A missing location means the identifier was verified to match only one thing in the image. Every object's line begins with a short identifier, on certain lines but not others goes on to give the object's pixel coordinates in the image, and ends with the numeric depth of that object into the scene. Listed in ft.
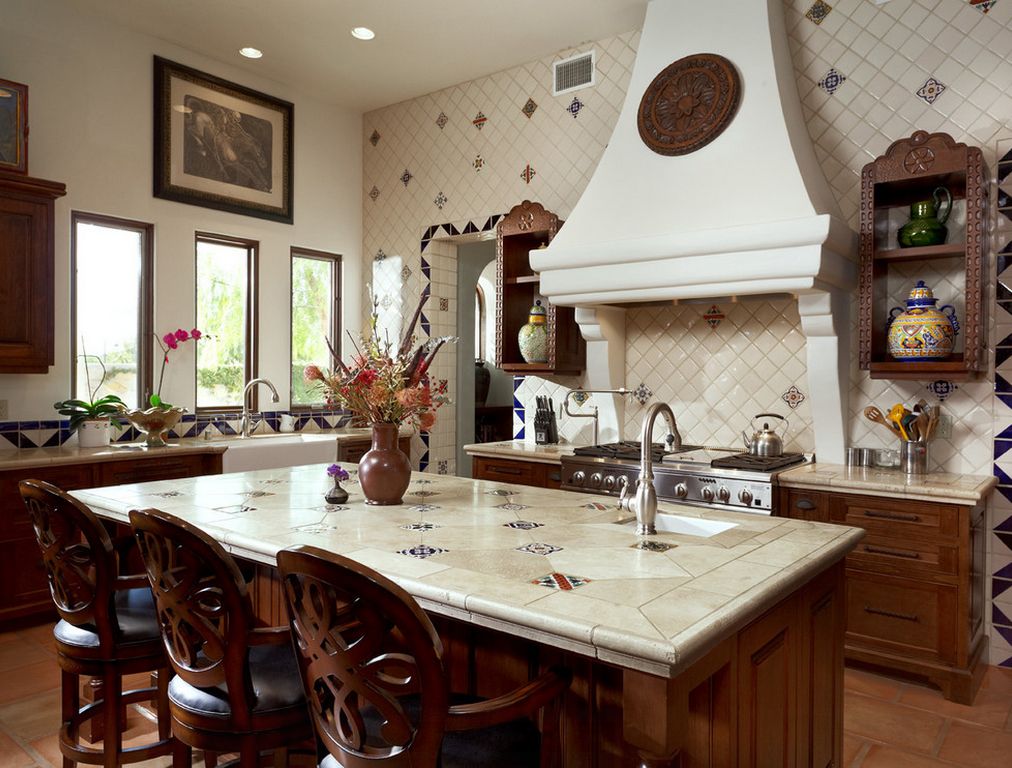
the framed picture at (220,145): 16.44
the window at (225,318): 17.48
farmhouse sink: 15.26
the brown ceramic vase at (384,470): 8.44
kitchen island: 4.48
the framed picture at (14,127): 12.91
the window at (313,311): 19.54
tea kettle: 12.88
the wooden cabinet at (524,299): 15.64
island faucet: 6.84
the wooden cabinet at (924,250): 10.79
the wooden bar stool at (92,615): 6.79
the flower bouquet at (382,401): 8.41
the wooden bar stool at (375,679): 4.32
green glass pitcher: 11.53
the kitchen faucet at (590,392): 15.17
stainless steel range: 11.60
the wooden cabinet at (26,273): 13.01
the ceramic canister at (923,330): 11.21
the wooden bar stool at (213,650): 5.60
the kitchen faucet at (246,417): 17.16
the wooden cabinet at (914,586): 10.22
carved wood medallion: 12.76
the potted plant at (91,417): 14.28
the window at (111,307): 15.17
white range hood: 11.46
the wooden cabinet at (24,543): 12.35
